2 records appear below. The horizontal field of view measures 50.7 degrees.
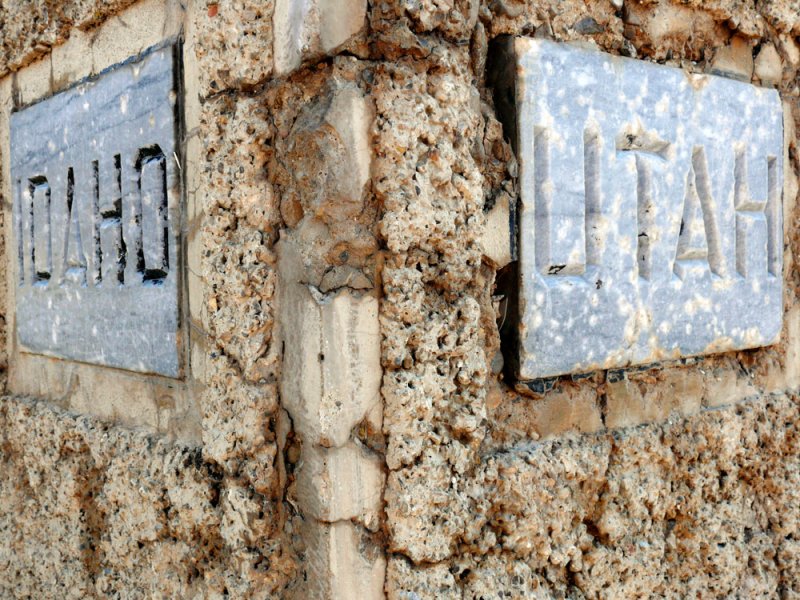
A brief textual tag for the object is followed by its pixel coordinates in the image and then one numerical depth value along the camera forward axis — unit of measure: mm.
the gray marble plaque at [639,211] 1482
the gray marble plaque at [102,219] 1612
